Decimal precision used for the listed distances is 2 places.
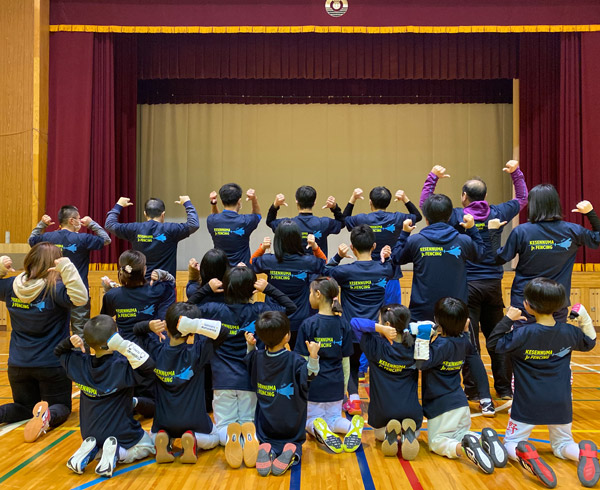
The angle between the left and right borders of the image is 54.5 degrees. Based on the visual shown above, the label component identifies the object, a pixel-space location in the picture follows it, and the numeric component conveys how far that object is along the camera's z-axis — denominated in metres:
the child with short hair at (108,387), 3.49
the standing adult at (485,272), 4.72
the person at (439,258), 4.26
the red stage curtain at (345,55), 10.25
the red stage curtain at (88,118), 9.84
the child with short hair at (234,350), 3.95
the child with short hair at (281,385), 3.57
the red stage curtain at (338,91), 11.55
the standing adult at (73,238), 5.45
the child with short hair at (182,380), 3.56
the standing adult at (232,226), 5.21
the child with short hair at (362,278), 4.48
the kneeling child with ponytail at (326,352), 3.95
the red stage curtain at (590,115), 9.73
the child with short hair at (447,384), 3.68
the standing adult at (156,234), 5.18
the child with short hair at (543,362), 3.52
